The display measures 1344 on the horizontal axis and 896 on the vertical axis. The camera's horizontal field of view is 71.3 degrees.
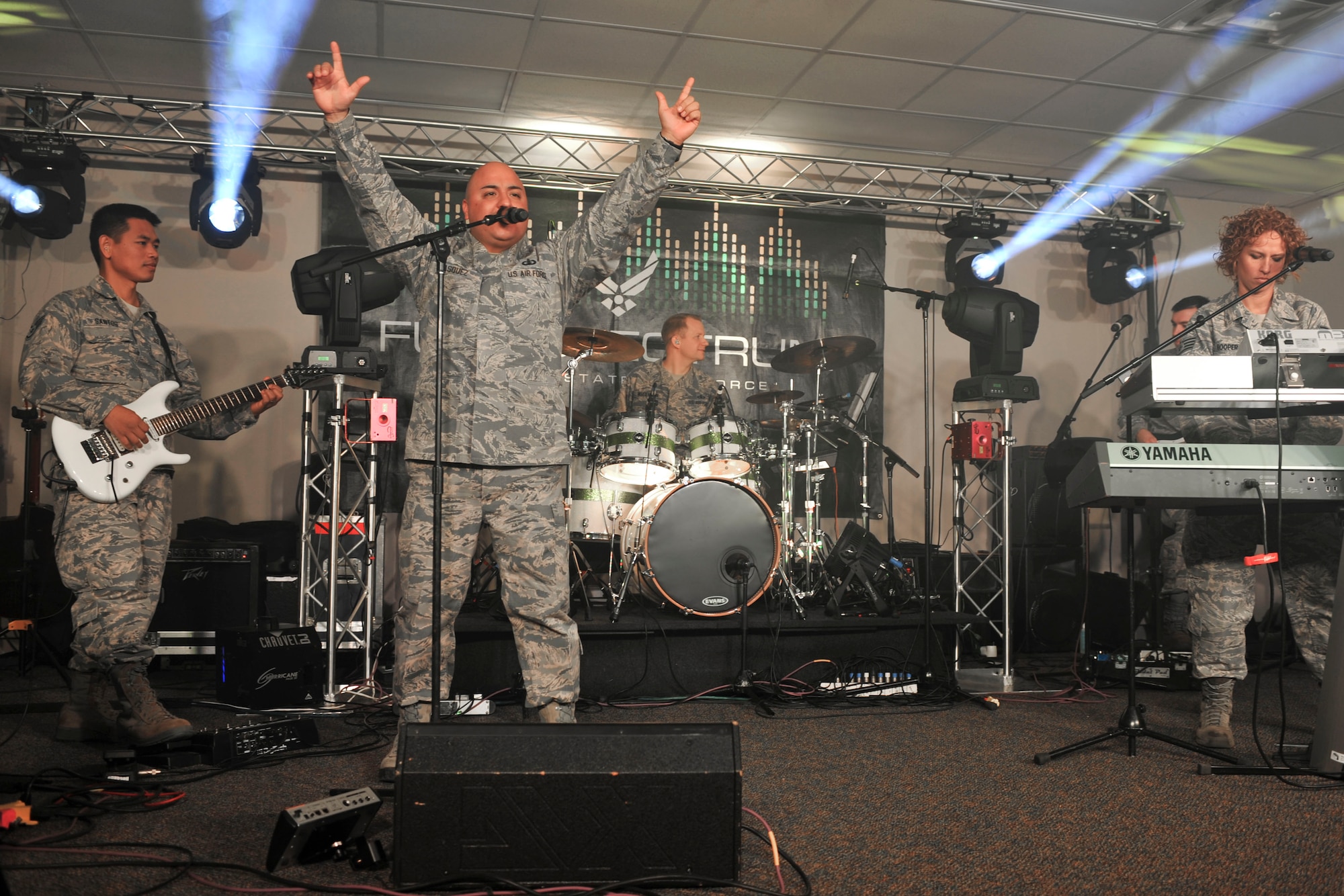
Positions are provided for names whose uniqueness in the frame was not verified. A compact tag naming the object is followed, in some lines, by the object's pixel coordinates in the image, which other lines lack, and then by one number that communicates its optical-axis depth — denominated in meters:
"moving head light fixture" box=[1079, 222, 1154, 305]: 7.19
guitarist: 3.44
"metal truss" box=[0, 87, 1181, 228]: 5.97
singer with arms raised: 2.99
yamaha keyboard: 2.97
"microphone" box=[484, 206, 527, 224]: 2.61
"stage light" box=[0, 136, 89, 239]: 5.59
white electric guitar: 3.50
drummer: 6.03
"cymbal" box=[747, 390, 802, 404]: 5.82
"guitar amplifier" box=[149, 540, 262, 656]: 5.15
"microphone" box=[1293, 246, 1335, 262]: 2.96
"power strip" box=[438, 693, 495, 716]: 4.06
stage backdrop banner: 6.70
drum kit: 4.55
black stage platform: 4.33
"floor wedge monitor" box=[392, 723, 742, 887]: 1.92
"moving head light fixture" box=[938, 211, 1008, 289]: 6.93
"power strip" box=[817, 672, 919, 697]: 4.41
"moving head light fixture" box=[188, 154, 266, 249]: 5.91
